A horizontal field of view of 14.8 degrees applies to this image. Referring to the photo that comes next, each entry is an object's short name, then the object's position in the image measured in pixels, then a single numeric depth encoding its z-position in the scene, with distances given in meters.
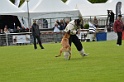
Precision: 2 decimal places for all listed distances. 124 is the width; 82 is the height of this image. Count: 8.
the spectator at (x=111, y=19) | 42.96
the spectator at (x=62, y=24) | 41.84
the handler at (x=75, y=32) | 19.95
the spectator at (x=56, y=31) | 40.50
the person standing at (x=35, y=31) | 29.83
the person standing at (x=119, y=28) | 28.92
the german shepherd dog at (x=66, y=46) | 19.84
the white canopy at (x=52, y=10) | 45.19
